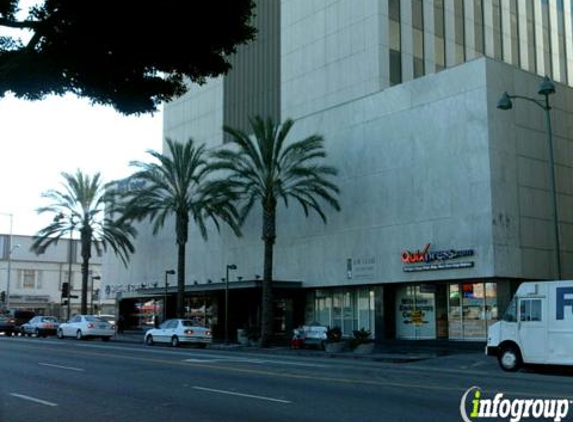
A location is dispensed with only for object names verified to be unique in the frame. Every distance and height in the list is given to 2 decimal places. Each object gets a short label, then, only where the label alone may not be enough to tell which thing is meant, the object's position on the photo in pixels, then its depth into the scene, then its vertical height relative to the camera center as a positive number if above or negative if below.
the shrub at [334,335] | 34.03 -1.16
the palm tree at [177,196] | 44.03 +6.84
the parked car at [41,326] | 51.25 -1.19
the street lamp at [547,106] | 26.16 +7.60
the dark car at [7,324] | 53.78 -1.10
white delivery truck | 22.26 -0.57
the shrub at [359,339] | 33.06 -1.31
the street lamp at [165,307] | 47.83 +0.16
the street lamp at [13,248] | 80.78 +7.55
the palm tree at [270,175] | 37.69 +6.96
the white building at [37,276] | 95.50 +4.32
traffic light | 55.50 +1.43
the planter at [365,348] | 32.62 -1.68
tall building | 34.09 +6.88
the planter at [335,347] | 33.81 -1.70
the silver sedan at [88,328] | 44.38 -1.13
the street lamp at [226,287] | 41.04 +1.24
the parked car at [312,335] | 35.56 -1.25
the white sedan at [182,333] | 37.47 -1.21
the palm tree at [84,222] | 53.84 +6.38
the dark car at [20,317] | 56.88 -0.64
